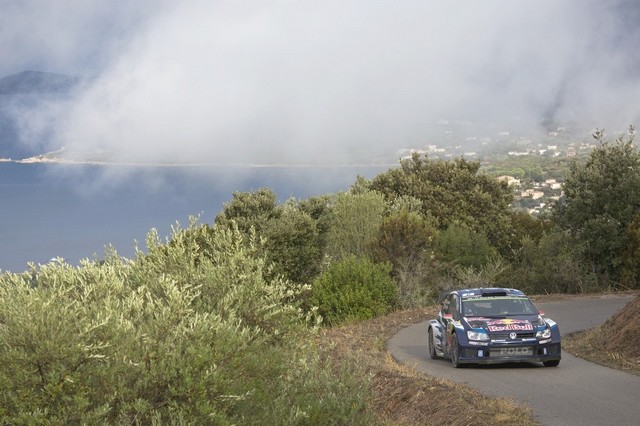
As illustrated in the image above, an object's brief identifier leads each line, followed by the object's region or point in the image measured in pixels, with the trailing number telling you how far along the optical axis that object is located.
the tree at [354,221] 45.41
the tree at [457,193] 54.69
